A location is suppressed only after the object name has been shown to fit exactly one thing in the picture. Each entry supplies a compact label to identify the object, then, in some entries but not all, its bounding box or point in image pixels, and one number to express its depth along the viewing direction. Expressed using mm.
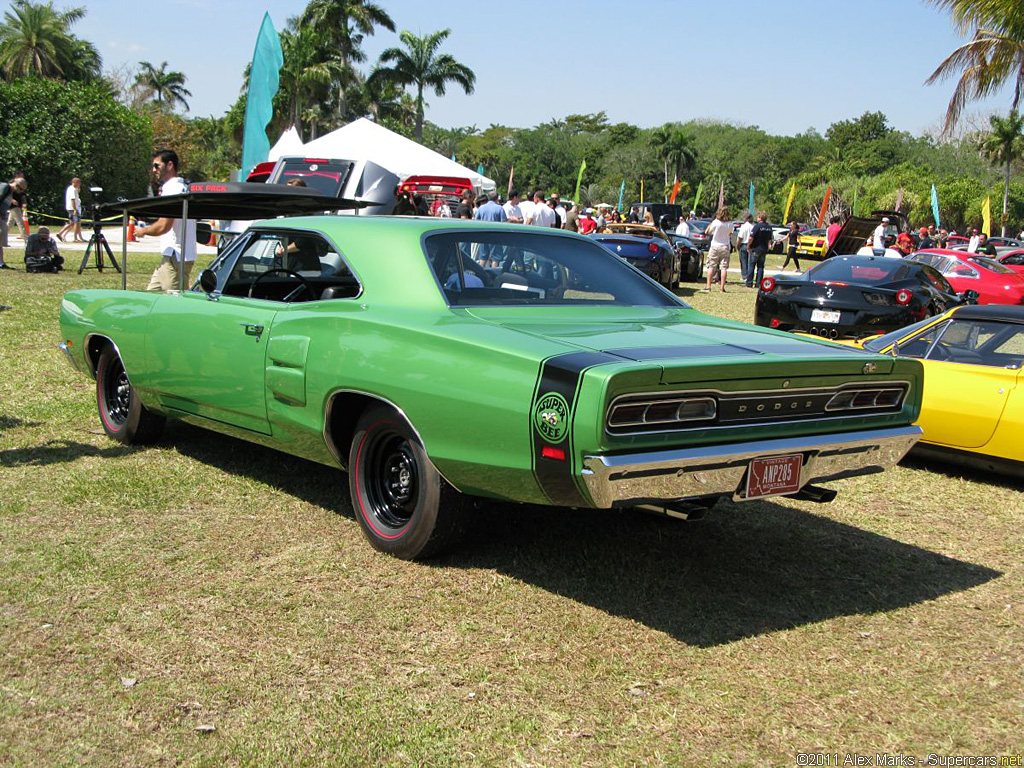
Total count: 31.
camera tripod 16703
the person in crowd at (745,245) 23047
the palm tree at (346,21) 54375
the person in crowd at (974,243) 28528
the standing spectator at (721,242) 20391
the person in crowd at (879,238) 21734
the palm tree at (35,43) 51438
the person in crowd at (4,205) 16019
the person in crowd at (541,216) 19578
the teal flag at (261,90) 16922
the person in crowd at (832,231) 32050
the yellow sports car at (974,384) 6363
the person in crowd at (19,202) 19211
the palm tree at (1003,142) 70838
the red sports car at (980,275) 19547
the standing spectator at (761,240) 21906
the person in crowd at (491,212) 17047
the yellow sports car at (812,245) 38688
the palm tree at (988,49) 18406
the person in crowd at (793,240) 30634
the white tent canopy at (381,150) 23047
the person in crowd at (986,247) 30156
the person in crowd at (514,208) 19678
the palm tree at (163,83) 92969
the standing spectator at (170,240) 9625
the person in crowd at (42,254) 16656
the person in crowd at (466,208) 19070
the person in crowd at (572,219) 21734
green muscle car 3688
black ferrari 11234
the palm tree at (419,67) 57906
